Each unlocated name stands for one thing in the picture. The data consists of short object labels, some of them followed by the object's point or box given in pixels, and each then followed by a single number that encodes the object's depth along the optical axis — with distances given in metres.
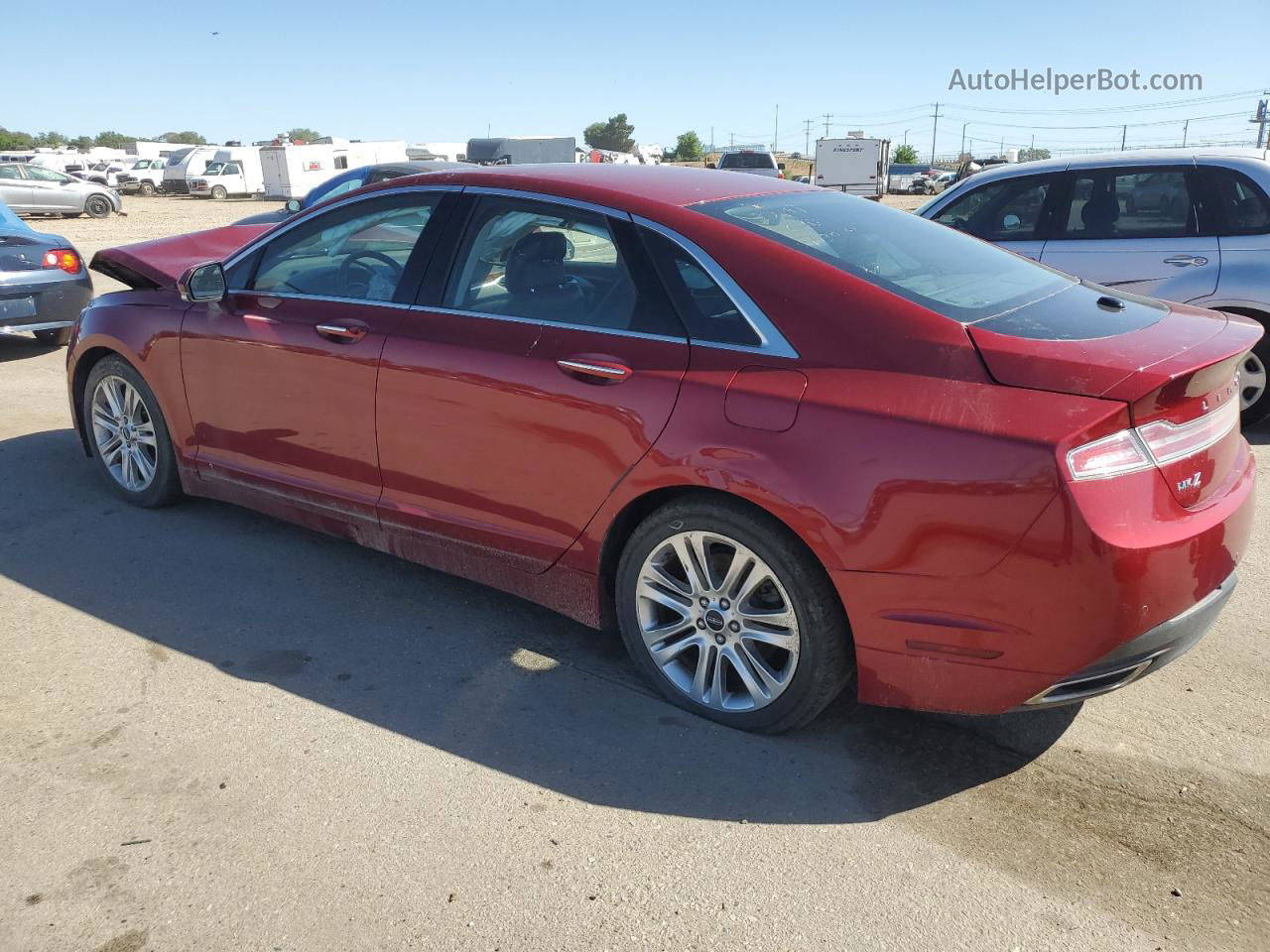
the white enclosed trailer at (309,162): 40.00
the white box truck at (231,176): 42.47
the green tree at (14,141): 98.56
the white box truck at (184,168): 43.47
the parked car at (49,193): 29.27
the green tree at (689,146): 113.06
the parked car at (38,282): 8.53
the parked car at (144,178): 46.09
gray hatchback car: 6.28
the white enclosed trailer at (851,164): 41.47
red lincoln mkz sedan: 2.68
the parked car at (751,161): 31.83
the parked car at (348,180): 11.32
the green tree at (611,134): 119.50
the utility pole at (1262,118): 53.67
